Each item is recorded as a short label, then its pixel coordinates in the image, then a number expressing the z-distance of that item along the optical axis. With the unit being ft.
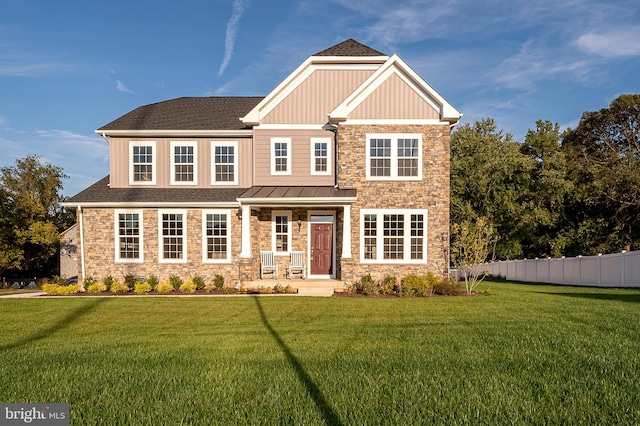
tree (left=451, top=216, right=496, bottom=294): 54.86
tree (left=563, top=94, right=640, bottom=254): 100.58
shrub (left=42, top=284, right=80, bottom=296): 56.85
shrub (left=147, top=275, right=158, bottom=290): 58.44
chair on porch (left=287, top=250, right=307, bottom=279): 62.03
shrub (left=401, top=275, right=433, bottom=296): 52.54
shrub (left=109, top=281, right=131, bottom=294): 56.70
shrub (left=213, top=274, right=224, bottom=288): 58.23
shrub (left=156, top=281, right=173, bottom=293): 57.16
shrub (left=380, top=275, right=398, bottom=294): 54.34
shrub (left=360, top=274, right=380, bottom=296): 53.47
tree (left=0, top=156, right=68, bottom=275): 95.91
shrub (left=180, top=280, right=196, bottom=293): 56.65
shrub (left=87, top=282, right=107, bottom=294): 57.11
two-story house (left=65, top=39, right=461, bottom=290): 58.70
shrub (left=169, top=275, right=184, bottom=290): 58.29
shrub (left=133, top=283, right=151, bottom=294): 56.44
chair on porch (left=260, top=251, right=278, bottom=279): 61.81
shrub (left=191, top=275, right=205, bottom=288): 58.34
